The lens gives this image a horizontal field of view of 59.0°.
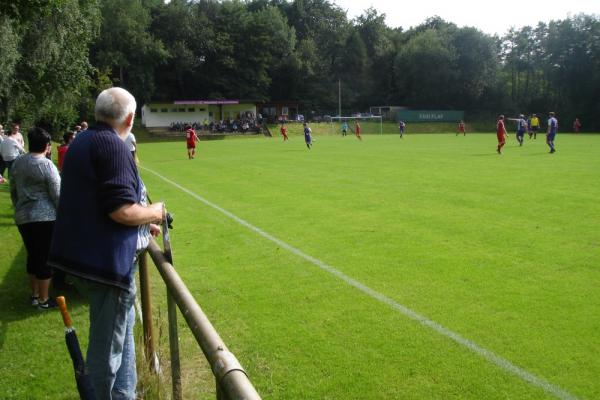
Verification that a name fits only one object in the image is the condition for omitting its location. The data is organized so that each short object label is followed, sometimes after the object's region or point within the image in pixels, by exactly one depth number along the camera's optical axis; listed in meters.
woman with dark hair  6.01
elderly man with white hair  2.91
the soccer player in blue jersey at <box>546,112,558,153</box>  25.55
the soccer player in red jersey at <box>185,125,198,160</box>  27.59
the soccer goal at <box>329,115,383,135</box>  65.92
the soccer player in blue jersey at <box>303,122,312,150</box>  34.13
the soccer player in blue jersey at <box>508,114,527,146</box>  31.05
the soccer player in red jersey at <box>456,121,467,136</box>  54.44
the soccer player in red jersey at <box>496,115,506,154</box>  25.47
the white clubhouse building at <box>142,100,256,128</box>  70.12
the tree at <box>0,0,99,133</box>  26.84
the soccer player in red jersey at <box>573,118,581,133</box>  57.72
